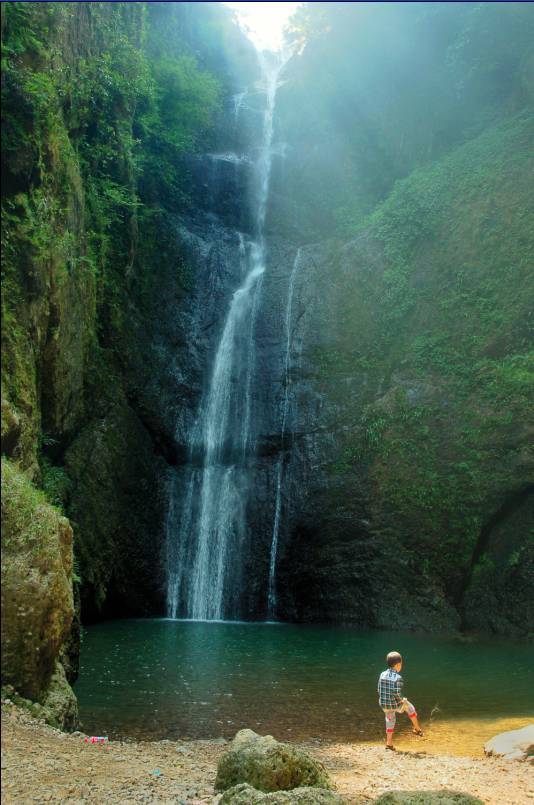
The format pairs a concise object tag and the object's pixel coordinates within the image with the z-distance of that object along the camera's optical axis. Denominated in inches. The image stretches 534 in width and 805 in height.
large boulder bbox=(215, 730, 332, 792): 185.5
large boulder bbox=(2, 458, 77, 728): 224.7
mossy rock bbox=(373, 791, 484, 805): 167.1
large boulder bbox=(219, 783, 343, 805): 165.5
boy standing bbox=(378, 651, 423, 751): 285.7
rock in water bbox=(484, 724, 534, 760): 256.4
